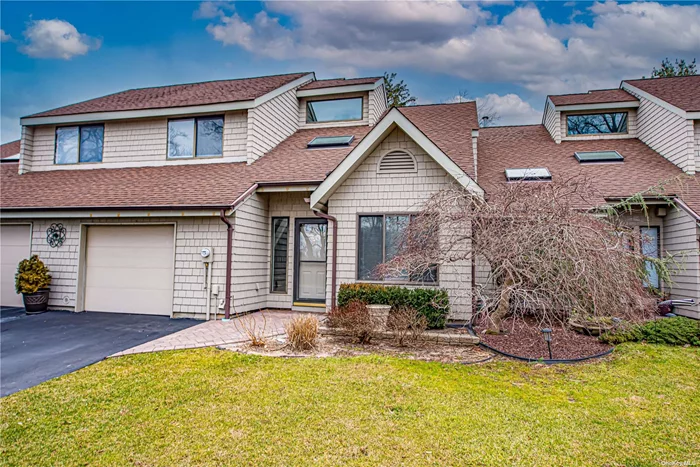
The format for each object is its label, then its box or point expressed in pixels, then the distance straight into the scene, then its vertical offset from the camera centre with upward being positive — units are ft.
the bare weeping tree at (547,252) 19.65 +0.33
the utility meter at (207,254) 31.42 -0.04
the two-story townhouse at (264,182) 30.78 +6.18
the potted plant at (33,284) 32.73 -2.69
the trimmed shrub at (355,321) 23.70 -4.04
